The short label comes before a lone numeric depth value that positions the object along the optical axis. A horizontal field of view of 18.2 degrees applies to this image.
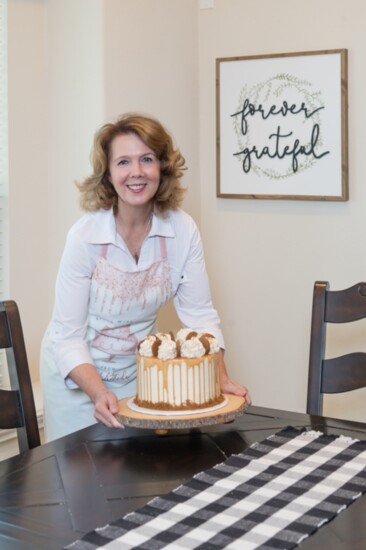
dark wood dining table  2.35
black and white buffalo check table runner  2.29
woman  3.30
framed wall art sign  4.33
